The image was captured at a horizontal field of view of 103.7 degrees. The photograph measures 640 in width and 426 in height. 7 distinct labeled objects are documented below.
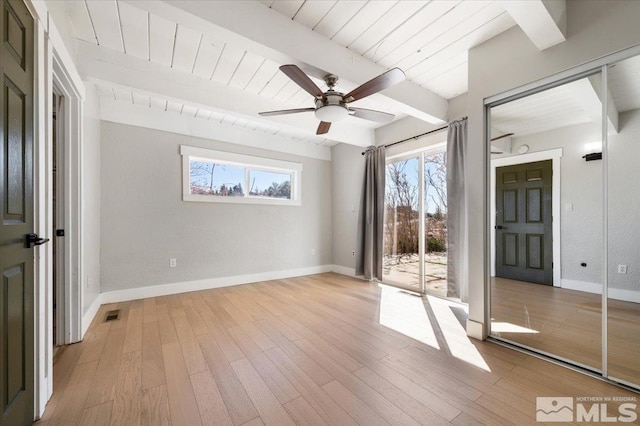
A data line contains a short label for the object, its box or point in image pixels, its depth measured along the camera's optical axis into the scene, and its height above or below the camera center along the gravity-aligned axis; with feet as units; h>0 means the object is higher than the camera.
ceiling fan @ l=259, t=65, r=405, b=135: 6.09 +3.31
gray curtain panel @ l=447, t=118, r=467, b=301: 10.10 +0.15
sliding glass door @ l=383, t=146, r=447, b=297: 11.69 -0.45
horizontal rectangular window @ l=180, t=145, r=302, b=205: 12.71 +2.01
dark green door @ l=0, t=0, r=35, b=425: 3.52 +0.01
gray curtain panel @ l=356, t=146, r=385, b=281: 13.79 -0.21
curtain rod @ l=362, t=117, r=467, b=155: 11.01 +3.71
